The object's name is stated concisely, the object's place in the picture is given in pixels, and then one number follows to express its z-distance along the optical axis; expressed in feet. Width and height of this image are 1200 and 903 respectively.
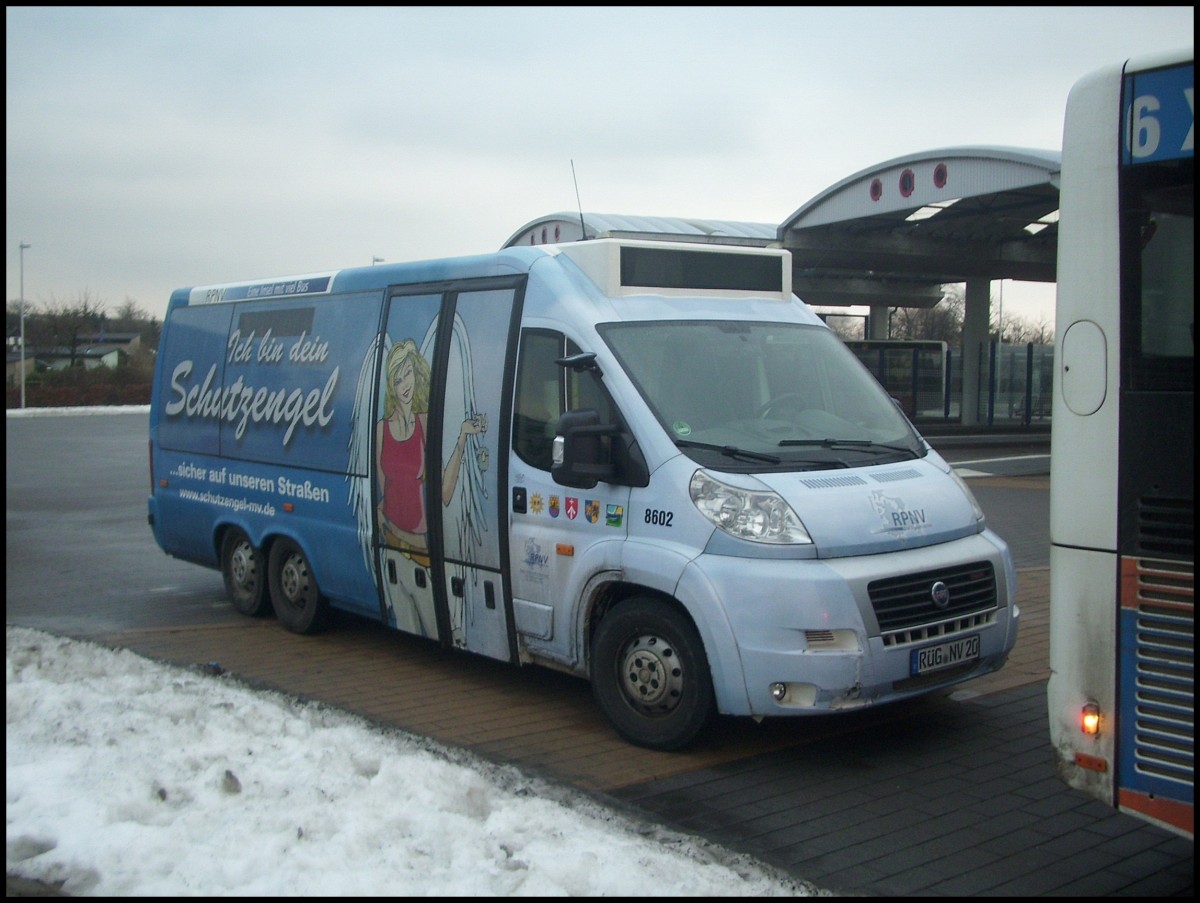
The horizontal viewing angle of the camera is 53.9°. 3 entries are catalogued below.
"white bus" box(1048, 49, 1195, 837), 13.71
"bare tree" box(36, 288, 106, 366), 237.04
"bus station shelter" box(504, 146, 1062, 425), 67.15
